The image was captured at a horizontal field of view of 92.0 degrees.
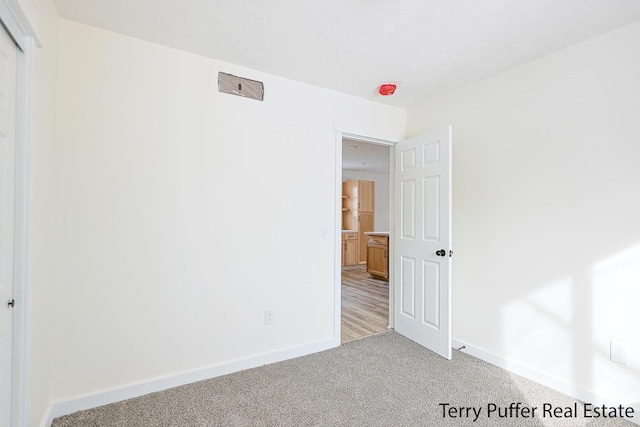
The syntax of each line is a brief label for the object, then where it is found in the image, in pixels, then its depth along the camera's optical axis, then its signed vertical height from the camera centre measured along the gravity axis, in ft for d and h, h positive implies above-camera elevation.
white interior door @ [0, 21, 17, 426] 4.12 +0.14
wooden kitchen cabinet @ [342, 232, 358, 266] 25.14 -2.73
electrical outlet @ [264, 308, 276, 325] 8.30 -2.76
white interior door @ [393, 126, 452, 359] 8.68 -0.75
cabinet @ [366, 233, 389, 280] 18.84 -2.51
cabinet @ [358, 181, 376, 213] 26.23 +1.71
